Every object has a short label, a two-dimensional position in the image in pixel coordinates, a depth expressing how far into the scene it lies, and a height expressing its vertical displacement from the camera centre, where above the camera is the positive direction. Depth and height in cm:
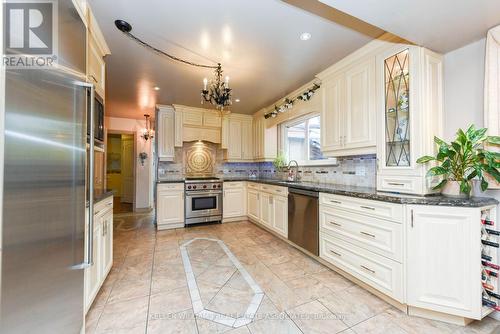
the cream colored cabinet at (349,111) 225 +69
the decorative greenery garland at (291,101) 305 +113
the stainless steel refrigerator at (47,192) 71 -10
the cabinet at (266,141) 449 +60
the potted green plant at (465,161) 155 +6
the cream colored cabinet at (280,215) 317 -74
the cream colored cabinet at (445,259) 149 -69
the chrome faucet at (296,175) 384 -12
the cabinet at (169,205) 393 -71
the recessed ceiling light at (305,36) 202 +131
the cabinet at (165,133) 432 +75
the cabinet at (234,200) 442 -69
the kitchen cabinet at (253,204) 407 -73
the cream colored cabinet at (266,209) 360 -73
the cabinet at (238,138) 480 +73
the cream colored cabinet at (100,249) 163 -75
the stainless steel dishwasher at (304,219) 256 -67
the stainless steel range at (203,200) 413 -65
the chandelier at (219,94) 240 +87
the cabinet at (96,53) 168 +105
